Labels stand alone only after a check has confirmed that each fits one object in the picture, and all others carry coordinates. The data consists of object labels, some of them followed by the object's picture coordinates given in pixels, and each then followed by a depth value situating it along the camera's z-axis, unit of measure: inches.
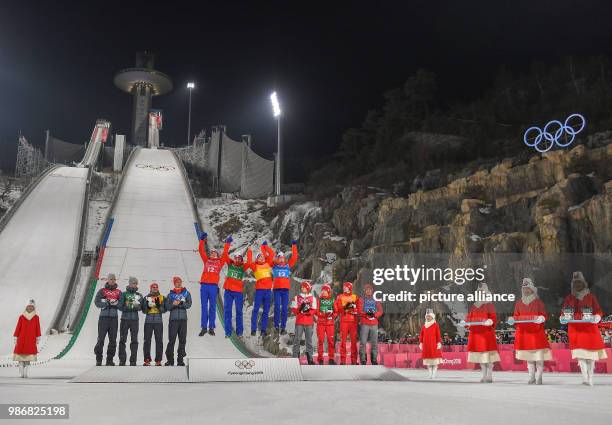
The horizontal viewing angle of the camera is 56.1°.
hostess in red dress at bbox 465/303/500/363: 407.8
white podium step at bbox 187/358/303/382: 363.3
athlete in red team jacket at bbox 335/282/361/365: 465.1
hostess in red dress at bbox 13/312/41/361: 475.5
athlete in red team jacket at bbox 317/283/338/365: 460.8
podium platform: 352.8
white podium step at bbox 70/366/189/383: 347.2
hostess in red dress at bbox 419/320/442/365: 497.1
